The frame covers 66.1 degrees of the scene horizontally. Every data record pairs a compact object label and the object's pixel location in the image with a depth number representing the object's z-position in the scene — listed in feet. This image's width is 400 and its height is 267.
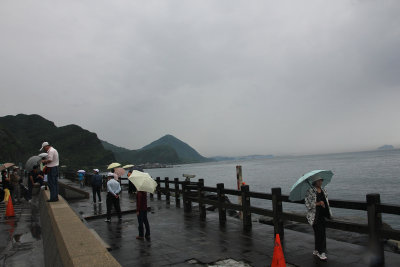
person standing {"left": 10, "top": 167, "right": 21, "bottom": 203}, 51.93
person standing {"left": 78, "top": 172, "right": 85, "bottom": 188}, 100.01
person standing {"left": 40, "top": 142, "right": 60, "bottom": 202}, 28.84
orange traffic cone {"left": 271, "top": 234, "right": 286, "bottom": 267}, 15.21
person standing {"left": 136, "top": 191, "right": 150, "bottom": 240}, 26.89
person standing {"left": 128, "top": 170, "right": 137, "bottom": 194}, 66.53
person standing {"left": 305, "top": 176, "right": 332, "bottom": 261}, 19.51
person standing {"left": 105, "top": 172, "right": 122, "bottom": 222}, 36.34
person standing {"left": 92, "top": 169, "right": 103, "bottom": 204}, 50.94
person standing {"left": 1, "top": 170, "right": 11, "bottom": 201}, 46.98
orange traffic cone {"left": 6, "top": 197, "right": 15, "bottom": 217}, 40.43
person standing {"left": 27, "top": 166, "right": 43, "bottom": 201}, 54.39
